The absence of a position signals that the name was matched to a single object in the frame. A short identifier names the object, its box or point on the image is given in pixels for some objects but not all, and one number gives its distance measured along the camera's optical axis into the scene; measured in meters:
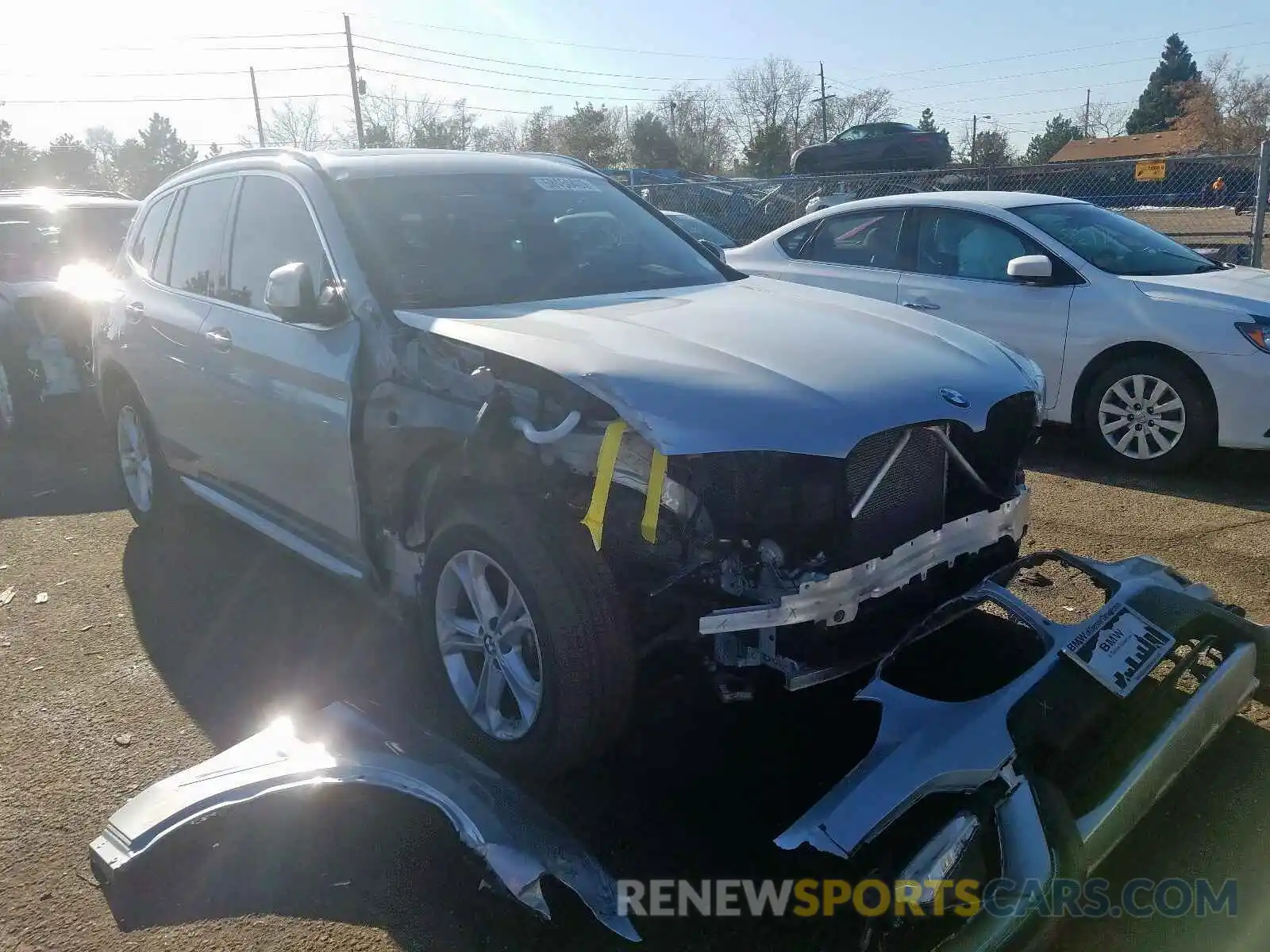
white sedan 5.62
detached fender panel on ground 2.45
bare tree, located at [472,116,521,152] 53.88
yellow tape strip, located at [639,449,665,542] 2.53
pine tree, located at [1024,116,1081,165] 60.12
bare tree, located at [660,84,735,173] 63.16
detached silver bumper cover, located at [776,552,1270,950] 2.07
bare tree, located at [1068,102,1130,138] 73.94
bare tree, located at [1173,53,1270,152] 53.53
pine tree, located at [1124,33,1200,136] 70.56
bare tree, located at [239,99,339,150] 53.88
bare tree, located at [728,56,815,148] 71.69
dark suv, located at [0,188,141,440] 7.62
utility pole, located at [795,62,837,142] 66.88
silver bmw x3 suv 2.62
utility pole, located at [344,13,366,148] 44.06
